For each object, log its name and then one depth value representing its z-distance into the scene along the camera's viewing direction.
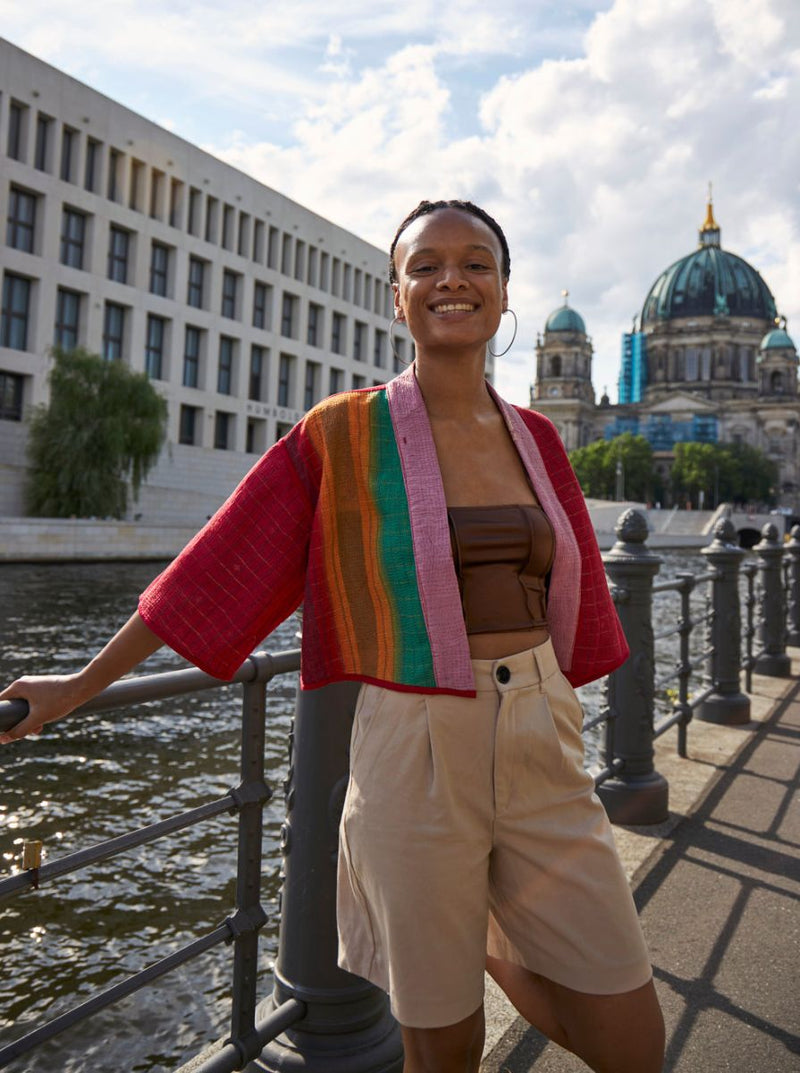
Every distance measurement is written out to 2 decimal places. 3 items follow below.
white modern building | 33.66
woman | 1.57
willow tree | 29.08
